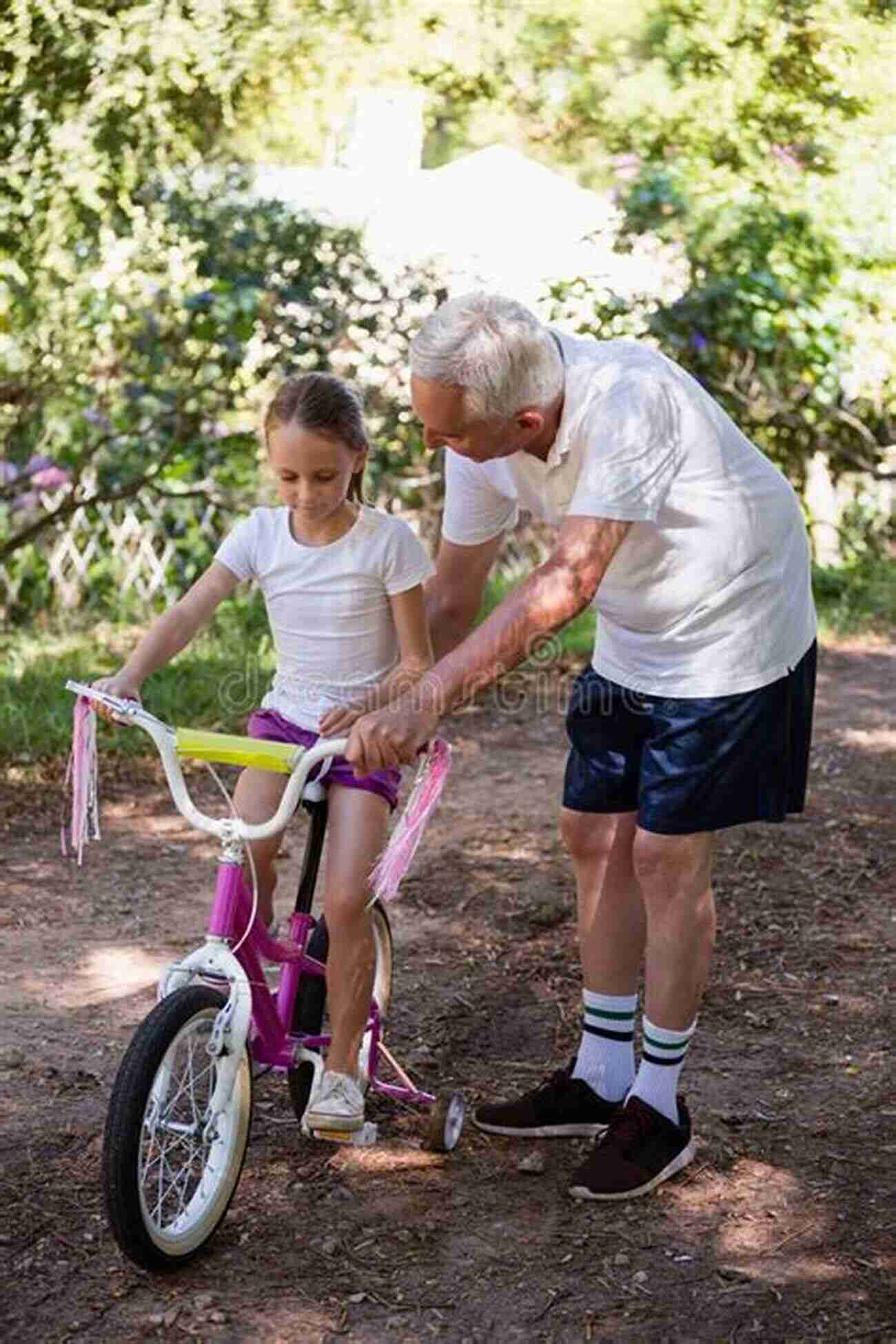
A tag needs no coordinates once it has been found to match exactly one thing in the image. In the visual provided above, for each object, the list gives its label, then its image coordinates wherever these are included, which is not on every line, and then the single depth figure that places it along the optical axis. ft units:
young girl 9.52
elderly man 8.55
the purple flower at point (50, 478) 23.29
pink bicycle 8.14
